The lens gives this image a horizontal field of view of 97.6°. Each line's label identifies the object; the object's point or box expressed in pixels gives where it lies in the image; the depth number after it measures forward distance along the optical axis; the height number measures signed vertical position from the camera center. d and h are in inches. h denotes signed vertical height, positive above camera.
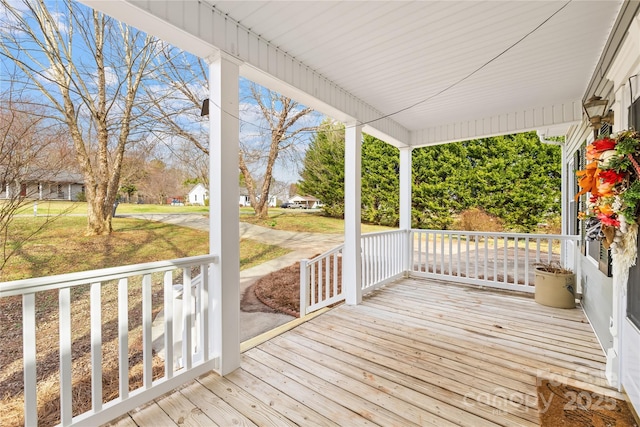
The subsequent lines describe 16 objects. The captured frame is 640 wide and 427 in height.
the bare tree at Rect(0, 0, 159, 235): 120.1 +71.3
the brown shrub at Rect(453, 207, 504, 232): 317.7 -8.9
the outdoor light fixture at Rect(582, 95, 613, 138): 94.3 +35.6
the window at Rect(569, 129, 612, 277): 98.7 -9.7
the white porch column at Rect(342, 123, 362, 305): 148.1 +1.3
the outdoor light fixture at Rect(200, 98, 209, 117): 89.8 +34.3
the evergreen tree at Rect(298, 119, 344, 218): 332.5 +55.5
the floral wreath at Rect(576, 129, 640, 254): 62.5 +6.7
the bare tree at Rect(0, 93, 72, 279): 105.6 +19.4
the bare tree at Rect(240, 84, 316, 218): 289.4 +81.0
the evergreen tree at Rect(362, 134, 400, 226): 373.7 +41.9
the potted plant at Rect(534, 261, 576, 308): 141.5 -37.9
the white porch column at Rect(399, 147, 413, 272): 204.1 +11.5
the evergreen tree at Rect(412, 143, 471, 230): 335.9 +35.8
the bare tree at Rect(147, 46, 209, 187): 197.8 +77.0
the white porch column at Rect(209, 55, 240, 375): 84.6 +4.1
